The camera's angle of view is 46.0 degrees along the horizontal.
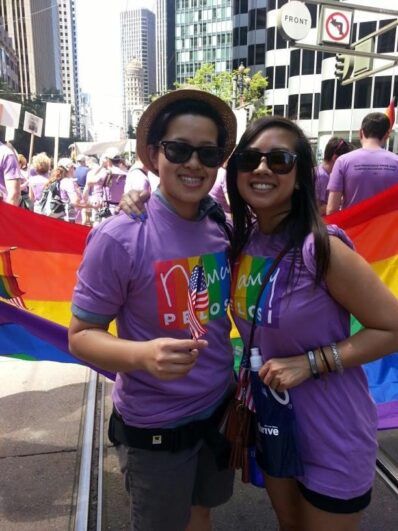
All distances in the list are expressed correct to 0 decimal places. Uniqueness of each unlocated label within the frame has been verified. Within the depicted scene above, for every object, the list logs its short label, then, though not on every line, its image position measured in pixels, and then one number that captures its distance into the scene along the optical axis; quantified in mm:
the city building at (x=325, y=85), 31141
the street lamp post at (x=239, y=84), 26188
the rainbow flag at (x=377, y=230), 2949
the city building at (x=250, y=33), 56000
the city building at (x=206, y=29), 95688
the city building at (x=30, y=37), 92062
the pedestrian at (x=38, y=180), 9867
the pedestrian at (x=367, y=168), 4469
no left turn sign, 12234
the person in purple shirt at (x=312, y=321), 1479
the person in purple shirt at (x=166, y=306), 1490
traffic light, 14398
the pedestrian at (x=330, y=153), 5830
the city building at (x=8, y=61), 77500
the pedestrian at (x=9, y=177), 5281
